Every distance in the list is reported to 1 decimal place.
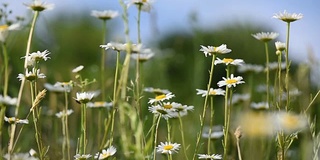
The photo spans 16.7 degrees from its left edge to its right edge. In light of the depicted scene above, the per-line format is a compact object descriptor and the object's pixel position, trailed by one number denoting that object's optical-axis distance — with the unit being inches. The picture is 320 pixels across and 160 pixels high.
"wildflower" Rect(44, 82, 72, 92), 159.4
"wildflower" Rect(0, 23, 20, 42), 106.5
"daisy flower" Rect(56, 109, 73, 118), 158.7
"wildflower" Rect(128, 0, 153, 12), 145.1
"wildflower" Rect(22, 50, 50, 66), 136.2
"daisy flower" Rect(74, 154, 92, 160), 133.4
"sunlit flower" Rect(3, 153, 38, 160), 118.3
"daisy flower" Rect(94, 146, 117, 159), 131.3
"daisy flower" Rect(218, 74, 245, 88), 143.2
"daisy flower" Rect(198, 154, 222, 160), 142.0
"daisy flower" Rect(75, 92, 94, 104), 139.9
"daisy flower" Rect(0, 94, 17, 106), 116.1
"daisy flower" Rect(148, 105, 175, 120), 137.7
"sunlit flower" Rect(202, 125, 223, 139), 180.9
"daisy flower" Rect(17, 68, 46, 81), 137.7
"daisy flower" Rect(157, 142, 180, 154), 139.9
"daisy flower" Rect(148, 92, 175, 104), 145.2
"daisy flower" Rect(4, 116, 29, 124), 134.9
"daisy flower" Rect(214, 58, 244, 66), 140.9
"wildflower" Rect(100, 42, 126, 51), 123.7
